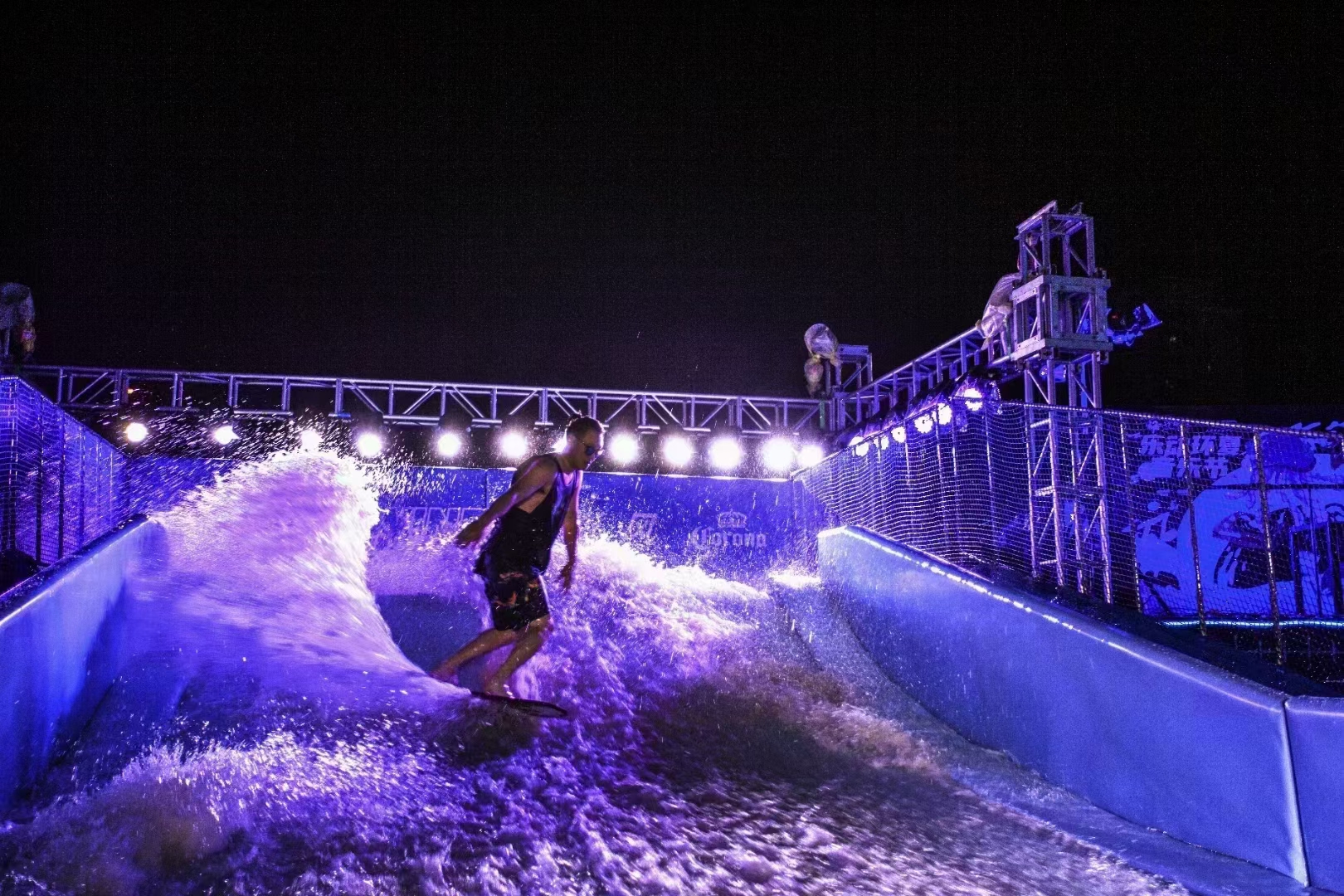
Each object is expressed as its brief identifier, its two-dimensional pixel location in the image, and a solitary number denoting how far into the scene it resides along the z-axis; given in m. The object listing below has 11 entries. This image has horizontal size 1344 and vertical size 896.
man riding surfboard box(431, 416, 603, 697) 4.85
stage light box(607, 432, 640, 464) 13.48
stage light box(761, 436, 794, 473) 13.62
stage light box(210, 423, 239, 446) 12.38
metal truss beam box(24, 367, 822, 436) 12.95
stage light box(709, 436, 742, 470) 13.73
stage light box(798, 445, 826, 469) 12.84
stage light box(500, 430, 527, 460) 13.23
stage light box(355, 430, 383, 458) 12.76
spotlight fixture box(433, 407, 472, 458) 13.18
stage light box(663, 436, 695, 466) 13.78
